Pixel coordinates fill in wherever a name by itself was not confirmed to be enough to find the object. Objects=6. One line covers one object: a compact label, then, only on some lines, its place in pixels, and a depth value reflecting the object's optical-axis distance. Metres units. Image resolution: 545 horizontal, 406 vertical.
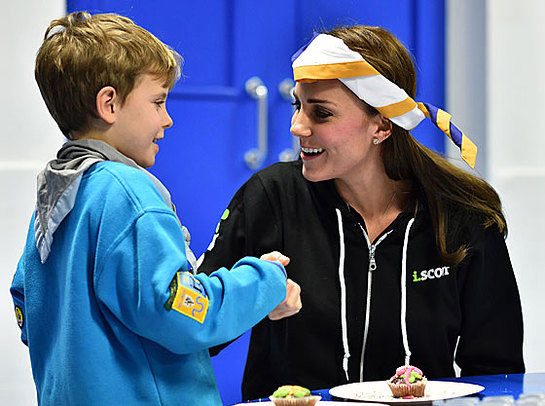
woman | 5.67
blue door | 7.22
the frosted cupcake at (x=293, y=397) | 5.12
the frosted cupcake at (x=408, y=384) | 5.26
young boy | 5.08
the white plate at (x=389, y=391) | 5.25
